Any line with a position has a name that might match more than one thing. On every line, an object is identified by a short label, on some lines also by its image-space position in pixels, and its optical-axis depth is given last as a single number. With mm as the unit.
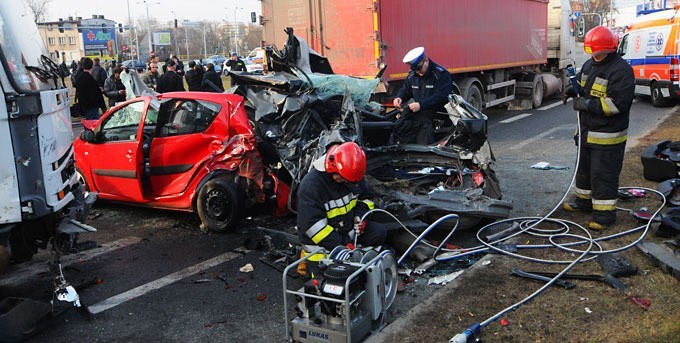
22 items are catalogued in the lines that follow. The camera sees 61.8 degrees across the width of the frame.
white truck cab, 3980
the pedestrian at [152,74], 15734
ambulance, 15164
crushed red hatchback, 6348
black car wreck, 5648
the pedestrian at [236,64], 16656
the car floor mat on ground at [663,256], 4467
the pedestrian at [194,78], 13734
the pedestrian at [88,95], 10852
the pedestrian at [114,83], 14070
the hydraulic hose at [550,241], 4683
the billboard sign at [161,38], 74375
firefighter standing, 5637
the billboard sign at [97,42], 62188
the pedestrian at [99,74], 15516
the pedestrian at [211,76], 12942
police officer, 7176
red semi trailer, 10539
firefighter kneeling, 4312
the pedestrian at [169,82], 12531
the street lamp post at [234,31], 87562
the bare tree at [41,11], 43628
